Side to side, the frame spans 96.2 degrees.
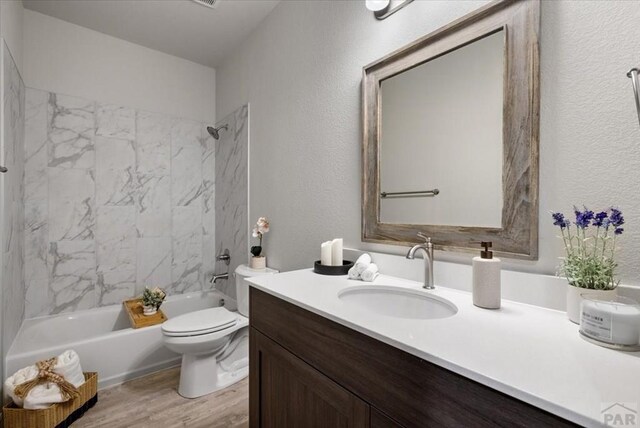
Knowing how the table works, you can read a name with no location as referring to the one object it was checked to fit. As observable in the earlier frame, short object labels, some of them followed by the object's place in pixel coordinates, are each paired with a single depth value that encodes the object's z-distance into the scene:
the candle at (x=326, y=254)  1.41
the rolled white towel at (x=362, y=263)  1.26
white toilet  1.76
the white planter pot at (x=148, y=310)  2.30
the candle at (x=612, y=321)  0.58
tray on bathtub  2.19
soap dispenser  0.86
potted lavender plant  0.71
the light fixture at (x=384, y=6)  1.28
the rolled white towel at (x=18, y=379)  1.47
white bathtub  1.80
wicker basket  1.42
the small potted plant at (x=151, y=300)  2.31
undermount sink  1.02
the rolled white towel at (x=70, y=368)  1.59
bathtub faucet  2.57
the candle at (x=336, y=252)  1.41
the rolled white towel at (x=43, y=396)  1.44
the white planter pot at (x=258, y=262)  2.14
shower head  2.84
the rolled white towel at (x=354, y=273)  1.26
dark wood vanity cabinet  0.53
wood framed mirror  0.92
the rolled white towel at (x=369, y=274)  1.22
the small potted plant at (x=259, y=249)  2.14
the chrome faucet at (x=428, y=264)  1.07
